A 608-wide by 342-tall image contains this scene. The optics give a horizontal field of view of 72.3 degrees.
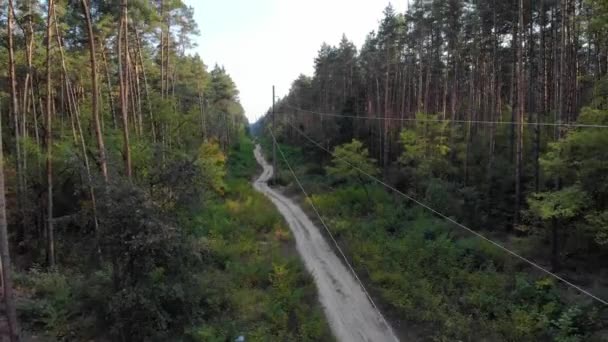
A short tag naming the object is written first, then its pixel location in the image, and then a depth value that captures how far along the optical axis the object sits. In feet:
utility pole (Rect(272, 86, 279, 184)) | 145.71
